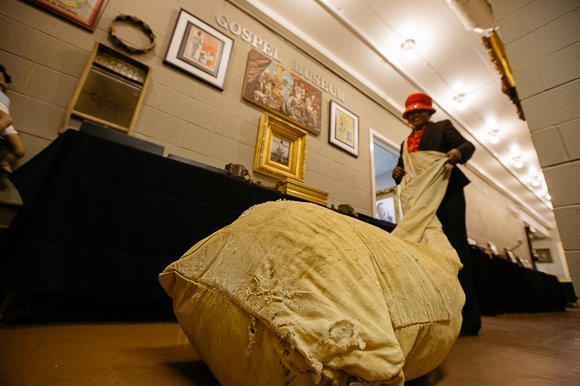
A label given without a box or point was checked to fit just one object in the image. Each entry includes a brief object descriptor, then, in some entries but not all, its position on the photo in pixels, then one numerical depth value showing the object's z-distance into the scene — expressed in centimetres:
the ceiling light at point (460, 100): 391
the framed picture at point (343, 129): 287
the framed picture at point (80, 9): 159
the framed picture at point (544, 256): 909
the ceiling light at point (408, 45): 298
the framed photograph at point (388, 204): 392
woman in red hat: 141
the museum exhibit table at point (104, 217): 87
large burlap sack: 30
